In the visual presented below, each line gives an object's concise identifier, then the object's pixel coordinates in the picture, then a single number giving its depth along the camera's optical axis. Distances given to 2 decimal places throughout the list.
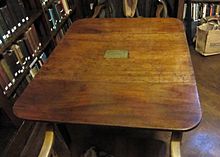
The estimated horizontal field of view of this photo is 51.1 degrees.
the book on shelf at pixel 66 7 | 2.40
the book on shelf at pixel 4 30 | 1.56
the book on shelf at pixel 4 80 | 1.56
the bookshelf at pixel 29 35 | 1.59
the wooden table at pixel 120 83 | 0.92
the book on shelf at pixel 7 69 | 1.56
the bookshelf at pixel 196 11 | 2.47
